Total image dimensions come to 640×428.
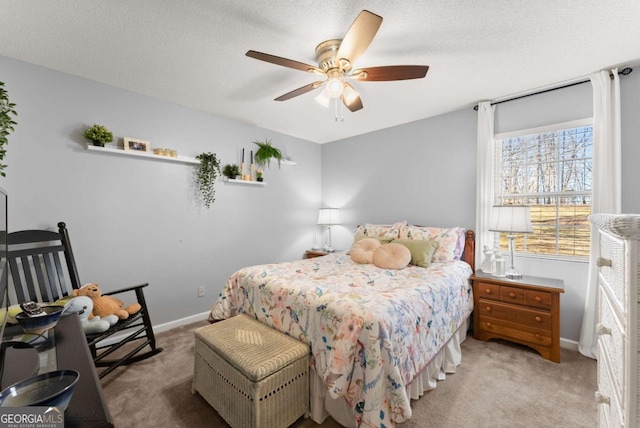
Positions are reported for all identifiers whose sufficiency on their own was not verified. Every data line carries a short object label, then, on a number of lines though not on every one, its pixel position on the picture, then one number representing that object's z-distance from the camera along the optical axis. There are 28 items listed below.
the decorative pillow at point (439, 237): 2.91
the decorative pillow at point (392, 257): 2.65
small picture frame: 2.67
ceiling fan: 1.62
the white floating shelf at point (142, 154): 2.52
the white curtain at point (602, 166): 2.29
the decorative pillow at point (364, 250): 2.86
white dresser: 0.70
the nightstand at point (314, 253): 4.11
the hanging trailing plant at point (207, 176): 3.22
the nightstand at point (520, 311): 2.29
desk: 0.66
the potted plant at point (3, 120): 1.86
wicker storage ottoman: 1.46
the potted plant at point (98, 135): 2.46
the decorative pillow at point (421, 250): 2.75
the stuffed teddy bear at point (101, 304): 2.00
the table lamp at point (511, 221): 2.50
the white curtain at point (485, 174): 2.94
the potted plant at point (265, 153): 3.71
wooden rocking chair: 2.04
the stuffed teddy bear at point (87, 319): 1.75
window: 2.55
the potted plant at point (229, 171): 3.43
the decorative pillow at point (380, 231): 3.37
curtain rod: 2.28
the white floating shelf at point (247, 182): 3.45
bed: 1.45
